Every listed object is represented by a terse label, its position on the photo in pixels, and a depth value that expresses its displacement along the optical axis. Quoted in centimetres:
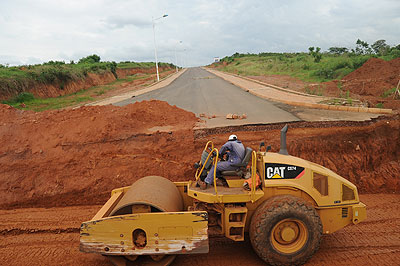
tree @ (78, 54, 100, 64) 5437
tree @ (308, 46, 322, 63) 3622
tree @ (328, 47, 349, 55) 5759
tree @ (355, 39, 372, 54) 4265
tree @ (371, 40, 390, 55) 3862
